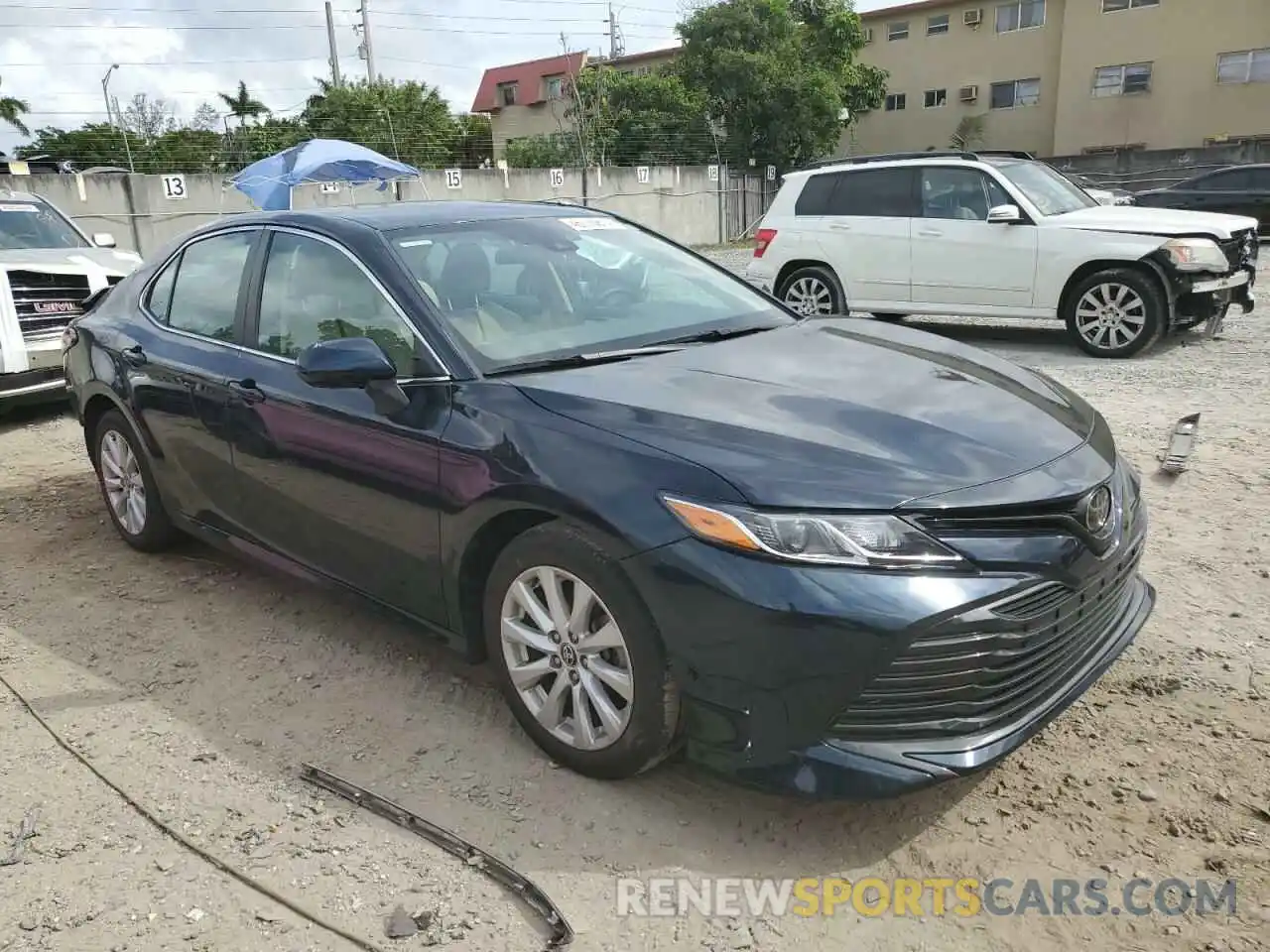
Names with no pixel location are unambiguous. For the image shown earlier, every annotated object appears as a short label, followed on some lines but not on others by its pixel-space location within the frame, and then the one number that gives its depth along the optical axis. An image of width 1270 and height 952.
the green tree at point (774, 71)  33.50
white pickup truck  7.79
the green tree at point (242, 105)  47.44
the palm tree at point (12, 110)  34.41
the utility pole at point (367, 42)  43.44
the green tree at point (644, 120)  31.31
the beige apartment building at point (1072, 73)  32.56
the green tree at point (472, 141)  30.18
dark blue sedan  2.40
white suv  8.56
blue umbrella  15.41
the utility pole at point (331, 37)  42.09
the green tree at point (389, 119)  28.34
